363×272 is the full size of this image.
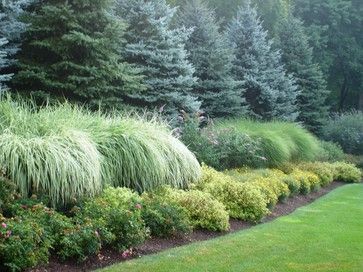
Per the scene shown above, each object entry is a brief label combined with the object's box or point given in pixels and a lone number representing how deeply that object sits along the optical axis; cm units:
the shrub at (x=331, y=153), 2342
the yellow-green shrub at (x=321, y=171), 1759
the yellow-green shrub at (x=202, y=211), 850
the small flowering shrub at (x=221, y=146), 1380
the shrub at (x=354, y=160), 2556
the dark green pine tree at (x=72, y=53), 1309
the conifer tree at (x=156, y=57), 1698
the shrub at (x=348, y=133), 2836
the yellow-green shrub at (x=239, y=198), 984
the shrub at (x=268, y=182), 1130
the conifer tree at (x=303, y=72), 3034
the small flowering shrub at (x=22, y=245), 534
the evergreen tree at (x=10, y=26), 1235
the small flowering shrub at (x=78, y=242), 595
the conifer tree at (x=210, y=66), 2128
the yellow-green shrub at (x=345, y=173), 2058
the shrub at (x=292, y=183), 1348
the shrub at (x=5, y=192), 638
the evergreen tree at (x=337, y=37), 3762
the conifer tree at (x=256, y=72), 2500
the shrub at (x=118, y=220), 663
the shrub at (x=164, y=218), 754
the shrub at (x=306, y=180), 1484
